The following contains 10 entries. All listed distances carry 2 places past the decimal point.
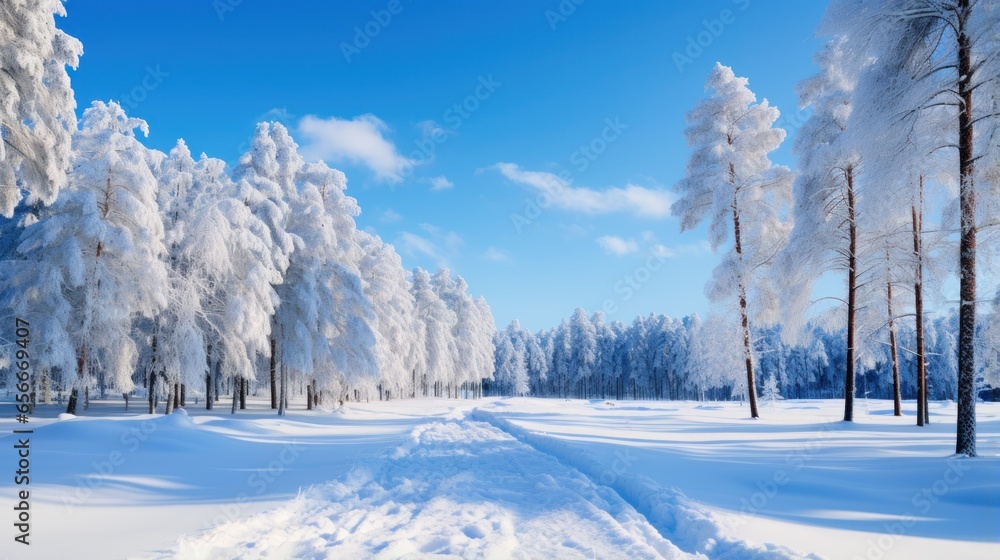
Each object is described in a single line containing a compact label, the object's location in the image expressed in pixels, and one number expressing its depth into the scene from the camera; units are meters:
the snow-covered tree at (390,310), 35.47
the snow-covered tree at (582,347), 81.38
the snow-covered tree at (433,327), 51.66
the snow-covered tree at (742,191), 19.72
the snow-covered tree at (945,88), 9.33
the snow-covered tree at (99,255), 18.16
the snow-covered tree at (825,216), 16.45
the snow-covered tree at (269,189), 23.53
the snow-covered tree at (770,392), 53.22
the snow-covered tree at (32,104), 11.62
